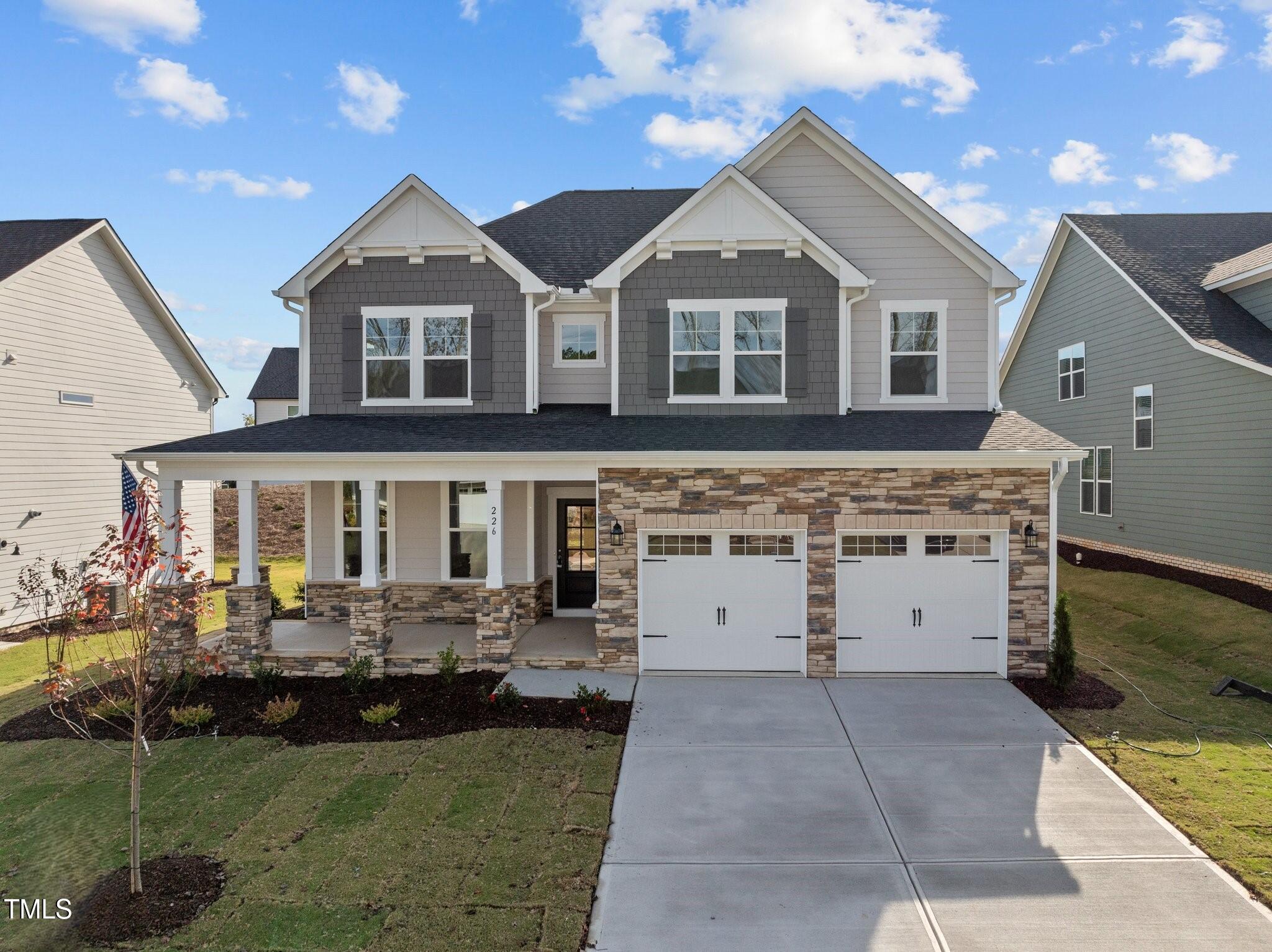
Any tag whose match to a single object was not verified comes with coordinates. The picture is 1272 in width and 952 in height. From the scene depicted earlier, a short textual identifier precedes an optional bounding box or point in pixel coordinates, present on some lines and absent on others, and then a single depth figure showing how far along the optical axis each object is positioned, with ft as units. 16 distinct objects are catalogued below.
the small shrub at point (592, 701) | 29.07
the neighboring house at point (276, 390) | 130.52
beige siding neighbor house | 45.19
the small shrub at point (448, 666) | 32.40
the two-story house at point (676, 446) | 33.45
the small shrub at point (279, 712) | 28.55
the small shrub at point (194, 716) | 27.84
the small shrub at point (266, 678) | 31.89
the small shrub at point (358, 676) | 31.94
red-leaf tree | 17.62
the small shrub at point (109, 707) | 28.31
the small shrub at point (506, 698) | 29.43
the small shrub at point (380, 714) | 28.43
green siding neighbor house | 44.01
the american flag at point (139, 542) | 17.72
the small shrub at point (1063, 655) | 31.73
